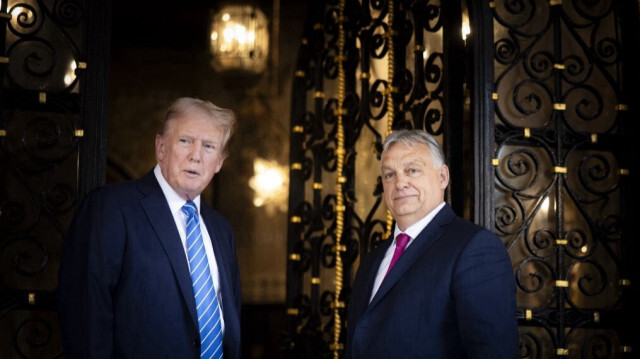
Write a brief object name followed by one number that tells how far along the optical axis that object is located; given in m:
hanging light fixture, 7.06
